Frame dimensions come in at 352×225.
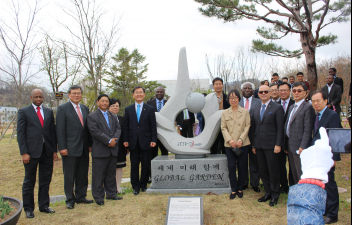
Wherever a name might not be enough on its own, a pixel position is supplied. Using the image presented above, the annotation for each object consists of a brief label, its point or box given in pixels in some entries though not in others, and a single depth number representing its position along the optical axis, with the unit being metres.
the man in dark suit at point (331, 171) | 3.16
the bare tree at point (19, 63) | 8.56
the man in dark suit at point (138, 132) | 4.74
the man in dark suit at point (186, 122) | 5.97
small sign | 3.18
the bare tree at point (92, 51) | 8.35
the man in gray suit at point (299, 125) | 3.49
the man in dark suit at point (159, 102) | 5.77
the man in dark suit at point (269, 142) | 4.00
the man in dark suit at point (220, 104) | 5.16
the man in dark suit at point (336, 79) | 6.48
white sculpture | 4.86
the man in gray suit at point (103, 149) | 4.22
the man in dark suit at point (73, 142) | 4.05
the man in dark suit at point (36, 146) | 3.76
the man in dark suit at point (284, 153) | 4.27
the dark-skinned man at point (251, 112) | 4.52
